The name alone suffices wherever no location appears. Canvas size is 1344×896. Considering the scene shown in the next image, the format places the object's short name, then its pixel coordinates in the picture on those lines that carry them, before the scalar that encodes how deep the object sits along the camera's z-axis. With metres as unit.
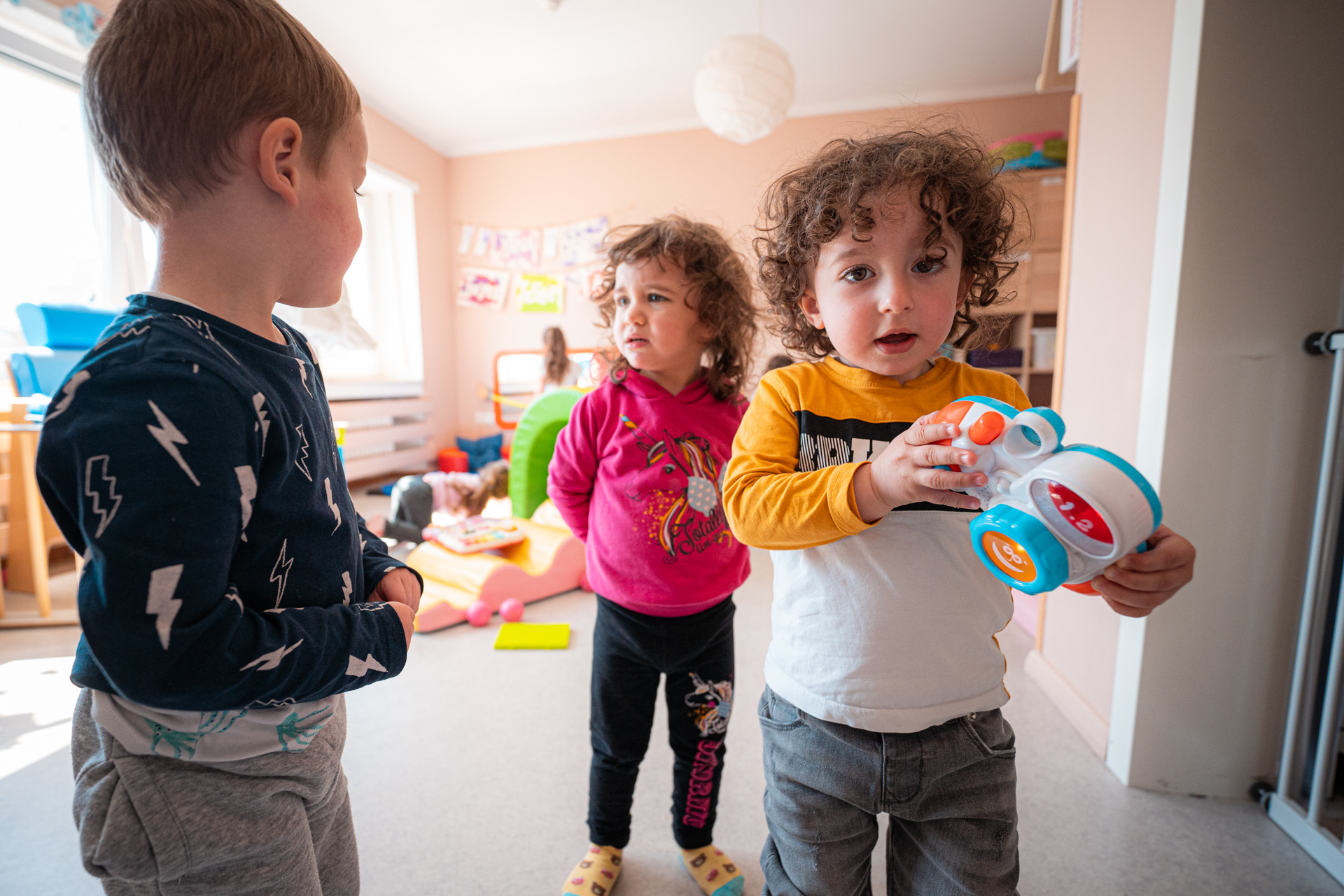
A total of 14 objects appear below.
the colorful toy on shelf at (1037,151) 3.27
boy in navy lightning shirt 0.43
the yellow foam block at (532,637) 1.90
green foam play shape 1.86
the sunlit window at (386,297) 4.42
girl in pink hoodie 0.98
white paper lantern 2.43
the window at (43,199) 2.42
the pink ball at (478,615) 2.06
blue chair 2.10
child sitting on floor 2.78
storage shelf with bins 3.41
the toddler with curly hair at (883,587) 0.64
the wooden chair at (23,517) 2.05
